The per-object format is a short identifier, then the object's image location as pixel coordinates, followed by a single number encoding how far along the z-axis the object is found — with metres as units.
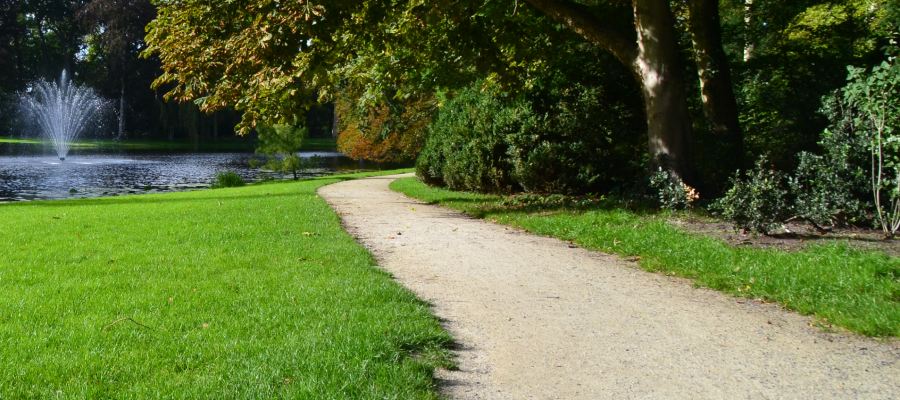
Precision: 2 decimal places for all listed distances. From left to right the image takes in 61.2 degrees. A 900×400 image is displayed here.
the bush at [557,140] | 14.61
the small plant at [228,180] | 28.78
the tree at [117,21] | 55.25
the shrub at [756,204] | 8.36
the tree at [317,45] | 10.65
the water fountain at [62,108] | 50.31
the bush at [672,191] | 10.66
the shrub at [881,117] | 8.62
